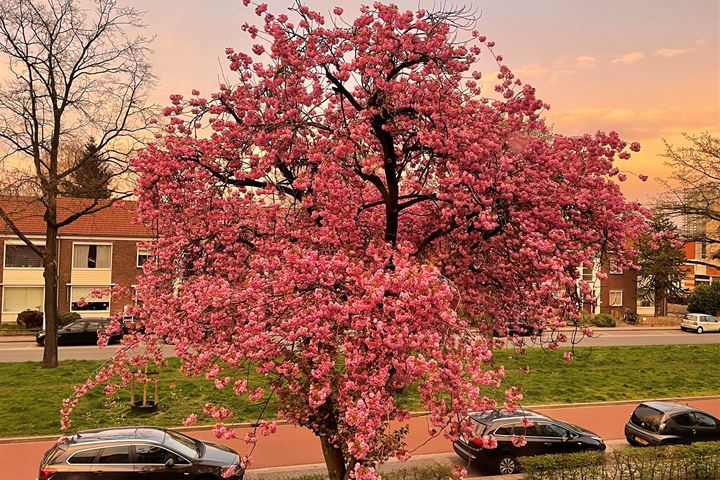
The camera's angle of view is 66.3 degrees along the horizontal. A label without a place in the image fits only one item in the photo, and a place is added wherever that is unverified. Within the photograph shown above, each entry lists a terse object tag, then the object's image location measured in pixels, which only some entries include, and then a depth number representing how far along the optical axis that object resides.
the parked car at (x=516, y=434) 12.71
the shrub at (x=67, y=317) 32.84
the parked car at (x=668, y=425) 14.29
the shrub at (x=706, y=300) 45.84
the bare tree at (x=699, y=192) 24.36
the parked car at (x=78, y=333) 27.92
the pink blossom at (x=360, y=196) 8.73
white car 39.31
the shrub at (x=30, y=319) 33.59
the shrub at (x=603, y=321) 40.44
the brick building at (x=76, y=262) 35.41
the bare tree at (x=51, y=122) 19.92
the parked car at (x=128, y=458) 10.66
